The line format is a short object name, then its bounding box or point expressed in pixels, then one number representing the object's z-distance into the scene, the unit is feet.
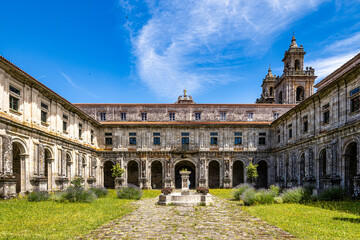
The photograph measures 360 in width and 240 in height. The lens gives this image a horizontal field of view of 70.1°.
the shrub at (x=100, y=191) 66.93
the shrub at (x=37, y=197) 52.16
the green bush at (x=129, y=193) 67.41
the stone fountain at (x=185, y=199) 54.87
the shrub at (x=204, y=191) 57.68
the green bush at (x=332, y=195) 53.83
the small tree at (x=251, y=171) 106.63
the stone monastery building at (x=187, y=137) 58.54
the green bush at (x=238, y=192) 67.12
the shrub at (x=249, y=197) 54.70
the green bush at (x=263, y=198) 54.49
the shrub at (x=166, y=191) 58.81
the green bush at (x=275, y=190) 57.71
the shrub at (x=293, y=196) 55.08
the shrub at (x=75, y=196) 53.88
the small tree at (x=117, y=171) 105.74
